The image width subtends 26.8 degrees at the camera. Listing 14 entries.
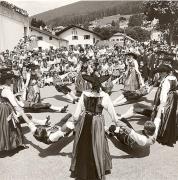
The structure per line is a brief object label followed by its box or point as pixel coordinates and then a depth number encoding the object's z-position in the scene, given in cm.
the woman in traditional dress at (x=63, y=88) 1095
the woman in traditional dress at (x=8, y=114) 662
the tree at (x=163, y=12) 3678
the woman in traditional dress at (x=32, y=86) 1008
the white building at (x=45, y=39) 5207
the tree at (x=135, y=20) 12401
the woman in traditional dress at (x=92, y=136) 553
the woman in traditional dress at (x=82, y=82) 1179
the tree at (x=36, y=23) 6377
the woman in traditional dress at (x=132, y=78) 1212
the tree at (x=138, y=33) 8581
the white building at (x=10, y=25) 2536
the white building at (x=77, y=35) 6401
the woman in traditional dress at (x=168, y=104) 702
